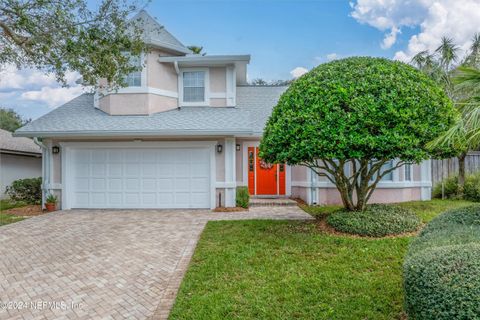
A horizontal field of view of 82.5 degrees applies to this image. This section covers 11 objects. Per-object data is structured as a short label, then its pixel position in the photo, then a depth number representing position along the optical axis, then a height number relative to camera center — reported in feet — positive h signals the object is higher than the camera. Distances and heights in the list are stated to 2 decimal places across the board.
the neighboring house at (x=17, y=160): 48.21 +1.34
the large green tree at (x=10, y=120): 107.14 +19.72
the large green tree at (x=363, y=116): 18.74 +3.37
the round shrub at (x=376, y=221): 20.67 -4.54
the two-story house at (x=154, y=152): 32.76 +1.73
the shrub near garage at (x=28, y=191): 39.27 -3.46
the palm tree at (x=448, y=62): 38.17 +17.27
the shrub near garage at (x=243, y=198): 33.47 -4.07
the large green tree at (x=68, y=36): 20.74 +10.75
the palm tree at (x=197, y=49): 81.18 +34.86
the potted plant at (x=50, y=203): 33.68 -4.48
